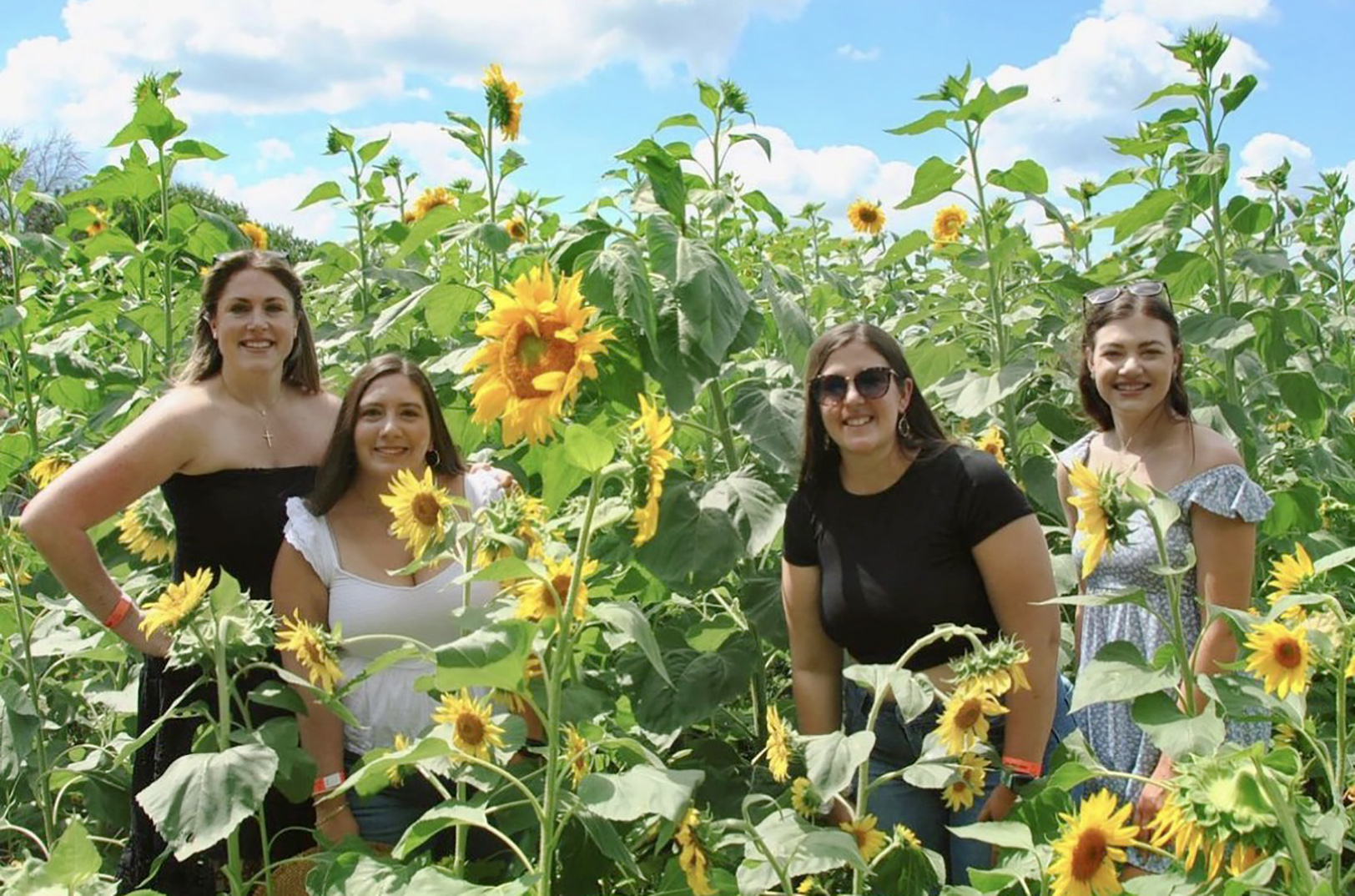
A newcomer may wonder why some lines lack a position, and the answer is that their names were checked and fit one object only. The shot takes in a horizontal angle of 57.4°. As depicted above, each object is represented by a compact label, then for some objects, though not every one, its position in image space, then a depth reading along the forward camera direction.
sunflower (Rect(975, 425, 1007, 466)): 2.99
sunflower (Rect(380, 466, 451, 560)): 1.76
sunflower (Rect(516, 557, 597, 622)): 1.47
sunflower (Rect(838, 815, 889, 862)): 1.75
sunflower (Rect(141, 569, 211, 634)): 1.66
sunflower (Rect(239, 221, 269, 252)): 4.36
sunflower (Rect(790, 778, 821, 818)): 1.77
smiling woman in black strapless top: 2.33
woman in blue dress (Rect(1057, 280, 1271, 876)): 2.16
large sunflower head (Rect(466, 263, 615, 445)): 1.52
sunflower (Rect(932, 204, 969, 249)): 4.89
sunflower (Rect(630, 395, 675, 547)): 1.36
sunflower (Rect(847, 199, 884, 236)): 5.69
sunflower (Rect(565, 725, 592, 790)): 1.44
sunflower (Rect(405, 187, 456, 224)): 4.10
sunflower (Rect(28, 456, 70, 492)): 3.12
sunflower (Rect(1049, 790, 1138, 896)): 1.48
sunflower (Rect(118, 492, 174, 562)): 2.67
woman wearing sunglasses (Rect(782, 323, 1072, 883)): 2.14
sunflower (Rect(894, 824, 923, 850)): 1.68
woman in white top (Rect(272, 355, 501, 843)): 2.20
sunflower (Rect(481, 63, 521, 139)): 2.96
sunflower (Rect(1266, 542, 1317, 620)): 1.59
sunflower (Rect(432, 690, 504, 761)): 1.56
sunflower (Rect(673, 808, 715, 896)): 1.60
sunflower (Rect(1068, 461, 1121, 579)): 1.62
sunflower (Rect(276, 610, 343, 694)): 1.78
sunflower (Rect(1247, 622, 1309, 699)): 1.50
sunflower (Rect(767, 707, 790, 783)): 1.86
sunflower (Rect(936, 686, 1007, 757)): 1.71
